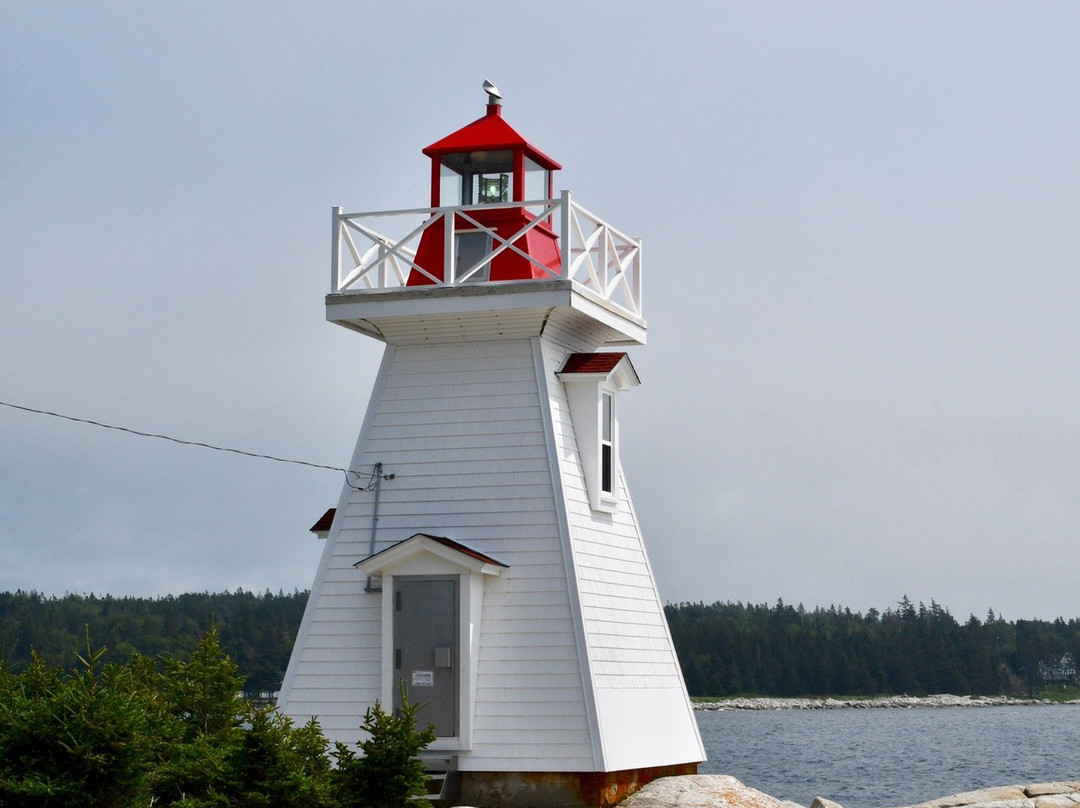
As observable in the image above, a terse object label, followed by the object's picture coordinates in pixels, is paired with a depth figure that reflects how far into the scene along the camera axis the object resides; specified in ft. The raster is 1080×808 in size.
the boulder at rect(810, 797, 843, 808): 65.62
